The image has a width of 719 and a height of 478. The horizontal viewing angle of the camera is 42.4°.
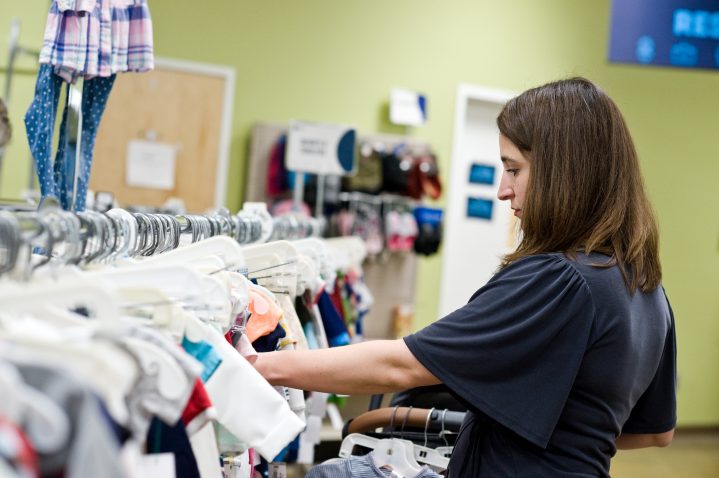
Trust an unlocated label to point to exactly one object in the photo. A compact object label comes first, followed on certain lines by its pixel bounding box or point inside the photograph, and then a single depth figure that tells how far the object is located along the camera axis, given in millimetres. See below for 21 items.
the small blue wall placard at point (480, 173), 8047
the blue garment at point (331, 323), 3062
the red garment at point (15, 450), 864
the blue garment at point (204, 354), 1585
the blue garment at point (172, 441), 1433
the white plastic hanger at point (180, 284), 1518
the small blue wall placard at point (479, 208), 8047
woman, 1864
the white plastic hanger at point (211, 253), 1877
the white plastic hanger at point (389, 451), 2459
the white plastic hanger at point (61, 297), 1137
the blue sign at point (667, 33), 6277
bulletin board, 6758
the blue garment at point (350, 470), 2205
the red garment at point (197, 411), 1443
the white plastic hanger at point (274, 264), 2455
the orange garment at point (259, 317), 2133
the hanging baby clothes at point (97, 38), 3020
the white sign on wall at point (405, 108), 7559
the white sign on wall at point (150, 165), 6781
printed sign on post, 5645
